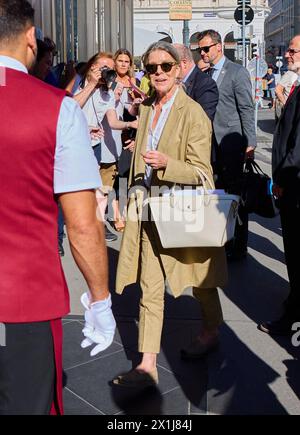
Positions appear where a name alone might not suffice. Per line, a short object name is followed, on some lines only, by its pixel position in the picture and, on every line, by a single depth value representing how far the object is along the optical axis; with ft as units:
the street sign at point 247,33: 64.52
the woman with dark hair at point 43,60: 18.88
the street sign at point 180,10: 70.90
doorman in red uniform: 6.63
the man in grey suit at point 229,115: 18.93
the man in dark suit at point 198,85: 17.58
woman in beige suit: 12.43
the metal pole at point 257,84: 57.06
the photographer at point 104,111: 21.18
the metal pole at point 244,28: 55.18
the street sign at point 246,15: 59.16
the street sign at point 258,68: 58.18
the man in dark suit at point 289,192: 14.24
